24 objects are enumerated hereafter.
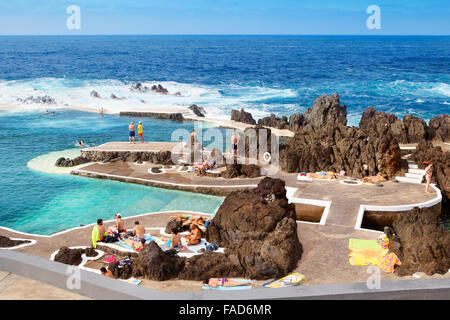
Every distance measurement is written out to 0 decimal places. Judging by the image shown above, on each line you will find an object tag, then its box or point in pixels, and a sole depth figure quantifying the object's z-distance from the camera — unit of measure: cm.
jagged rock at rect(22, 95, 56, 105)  5336
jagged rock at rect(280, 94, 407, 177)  2150
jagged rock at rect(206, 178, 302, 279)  1250
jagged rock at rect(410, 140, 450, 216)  2028
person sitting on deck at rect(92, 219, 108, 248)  1466
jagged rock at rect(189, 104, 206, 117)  4596
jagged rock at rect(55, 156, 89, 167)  2642
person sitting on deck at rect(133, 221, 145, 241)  1488
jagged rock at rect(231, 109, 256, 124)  4084
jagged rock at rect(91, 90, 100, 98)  6041
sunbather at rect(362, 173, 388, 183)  2094
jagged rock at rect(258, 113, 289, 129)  3788
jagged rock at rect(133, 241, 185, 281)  1204
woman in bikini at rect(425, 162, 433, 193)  1909
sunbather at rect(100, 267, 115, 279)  1202
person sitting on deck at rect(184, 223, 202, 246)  1459
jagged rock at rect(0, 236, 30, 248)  1542
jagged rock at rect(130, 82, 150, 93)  7131
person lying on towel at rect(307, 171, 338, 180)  2150
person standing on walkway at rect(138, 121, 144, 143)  2877
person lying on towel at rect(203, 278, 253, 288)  1174
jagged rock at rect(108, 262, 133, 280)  1237
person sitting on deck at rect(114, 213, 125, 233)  1538
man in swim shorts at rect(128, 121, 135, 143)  2868
